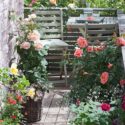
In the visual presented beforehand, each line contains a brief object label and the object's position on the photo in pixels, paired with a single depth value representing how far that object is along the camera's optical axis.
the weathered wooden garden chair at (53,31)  6.98
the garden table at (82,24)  6.56
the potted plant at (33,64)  5.06
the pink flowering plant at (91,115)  3.53
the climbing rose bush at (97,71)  4.44
